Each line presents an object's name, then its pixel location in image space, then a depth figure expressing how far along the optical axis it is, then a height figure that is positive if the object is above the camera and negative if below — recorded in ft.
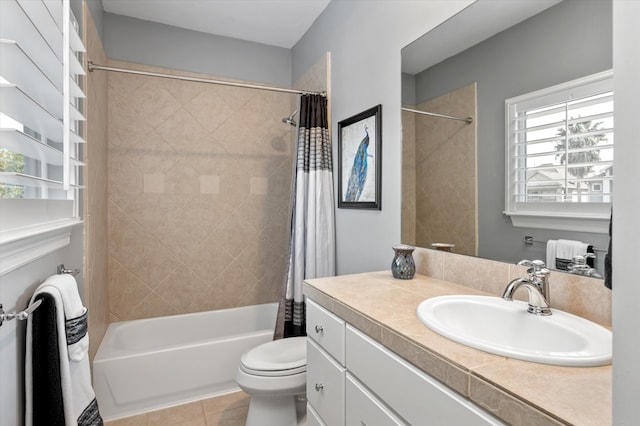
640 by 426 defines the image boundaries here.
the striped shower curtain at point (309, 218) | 7.61 -0.22
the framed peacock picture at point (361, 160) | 6.22 +0.96
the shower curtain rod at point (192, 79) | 6.39 +2.73
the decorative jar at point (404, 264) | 5.01 -0.82
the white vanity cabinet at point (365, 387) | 2.48 -1.63
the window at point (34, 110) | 2.74 +0.91
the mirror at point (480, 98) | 3.36 +1.38
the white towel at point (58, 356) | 3.33 -1.51
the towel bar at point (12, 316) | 2.67 -0.87
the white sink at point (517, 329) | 2.35 -1.04
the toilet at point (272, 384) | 5.57 -2.88
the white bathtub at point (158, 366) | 6.70 -3.33
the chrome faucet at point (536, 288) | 3.27 -0.78
